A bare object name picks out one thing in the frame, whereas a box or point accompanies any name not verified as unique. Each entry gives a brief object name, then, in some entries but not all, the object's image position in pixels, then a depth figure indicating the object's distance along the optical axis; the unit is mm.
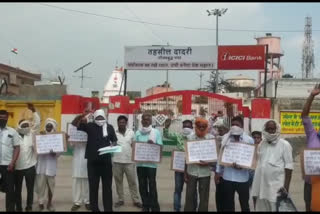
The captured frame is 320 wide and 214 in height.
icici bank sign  18703
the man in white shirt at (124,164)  9328
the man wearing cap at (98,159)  8305
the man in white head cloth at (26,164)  8312
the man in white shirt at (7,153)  7961
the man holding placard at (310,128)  6742
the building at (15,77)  32438
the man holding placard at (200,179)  7738
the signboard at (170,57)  19094
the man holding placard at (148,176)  8812
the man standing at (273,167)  6602
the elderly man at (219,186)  7809
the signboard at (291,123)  19594
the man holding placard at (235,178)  7309
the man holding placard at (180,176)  8805
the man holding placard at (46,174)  8938
